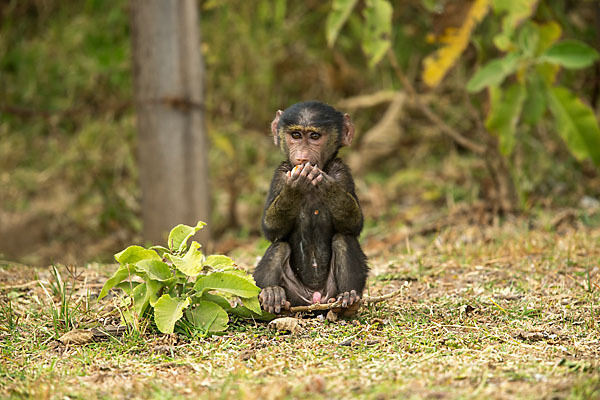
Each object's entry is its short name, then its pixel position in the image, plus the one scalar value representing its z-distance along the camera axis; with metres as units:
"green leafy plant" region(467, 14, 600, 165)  11.68
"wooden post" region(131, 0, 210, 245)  12.45
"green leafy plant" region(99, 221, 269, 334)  6.72
